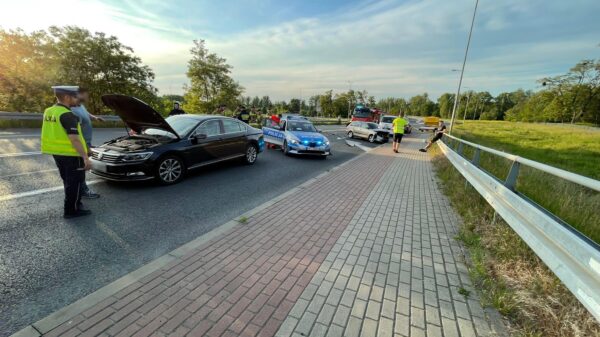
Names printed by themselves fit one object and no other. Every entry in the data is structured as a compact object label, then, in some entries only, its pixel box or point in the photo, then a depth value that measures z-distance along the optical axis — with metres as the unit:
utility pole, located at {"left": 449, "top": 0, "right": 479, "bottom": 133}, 19.25
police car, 10.49
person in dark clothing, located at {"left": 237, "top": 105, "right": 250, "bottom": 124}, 14.94
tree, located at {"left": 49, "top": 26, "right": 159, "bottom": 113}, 22.52
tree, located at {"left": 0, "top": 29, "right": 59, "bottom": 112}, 18.55
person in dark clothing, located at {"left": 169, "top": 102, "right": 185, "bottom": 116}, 10.44
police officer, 3.75
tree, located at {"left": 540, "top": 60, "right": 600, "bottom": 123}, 60.65
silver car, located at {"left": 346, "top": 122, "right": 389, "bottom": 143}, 19.92
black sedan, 5.34
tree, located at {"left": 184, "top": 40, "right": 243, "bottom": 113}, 29.58
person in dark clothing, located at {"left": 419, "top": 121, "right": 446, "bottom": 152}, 14.08
